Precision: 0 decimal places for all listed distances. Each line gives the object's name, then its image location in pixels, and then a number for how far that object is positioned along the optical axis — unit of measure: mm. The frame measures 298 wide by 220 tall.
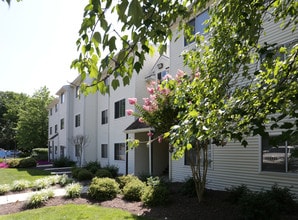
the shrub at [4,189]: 10520
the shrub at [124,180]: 10079
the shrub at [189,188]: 8374
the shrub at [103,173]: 13049
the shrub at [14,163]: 23116
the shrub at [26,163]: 23034
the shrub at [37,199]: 8389
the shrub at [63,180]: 11757
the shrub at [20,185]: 10961
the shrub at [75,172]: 14124
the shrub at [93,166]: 15781
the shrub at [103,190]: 9032
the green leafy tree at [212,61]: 1972
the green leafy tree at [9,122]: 51820
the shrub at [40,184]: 11055
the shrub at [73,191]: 9260
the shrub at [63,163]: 22379
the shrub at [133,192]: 8775
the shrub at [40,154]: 29946
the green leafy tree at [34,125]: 34516
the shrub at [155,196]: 7916
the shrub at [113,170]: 14335
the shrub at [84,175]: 13446
